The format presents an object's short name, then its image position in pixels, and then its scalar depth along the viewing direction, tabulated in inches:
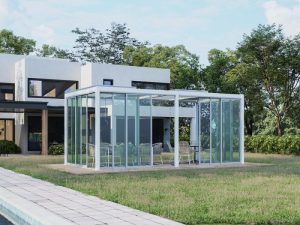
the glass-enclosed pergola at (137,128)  655.1
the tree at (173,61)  1491.1
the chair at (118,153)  658.2
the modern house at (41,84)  1089.4
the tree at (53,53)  1794.4
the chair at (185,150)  737.6
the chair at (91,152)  660.1
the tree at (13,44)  1616.6
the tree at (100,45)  1915.6
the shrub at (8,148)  1035.4
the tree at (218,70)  1454.2
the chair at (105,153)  650.2
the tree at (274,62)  1171.9
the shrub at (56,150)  1015.0
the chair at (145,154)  679.1
